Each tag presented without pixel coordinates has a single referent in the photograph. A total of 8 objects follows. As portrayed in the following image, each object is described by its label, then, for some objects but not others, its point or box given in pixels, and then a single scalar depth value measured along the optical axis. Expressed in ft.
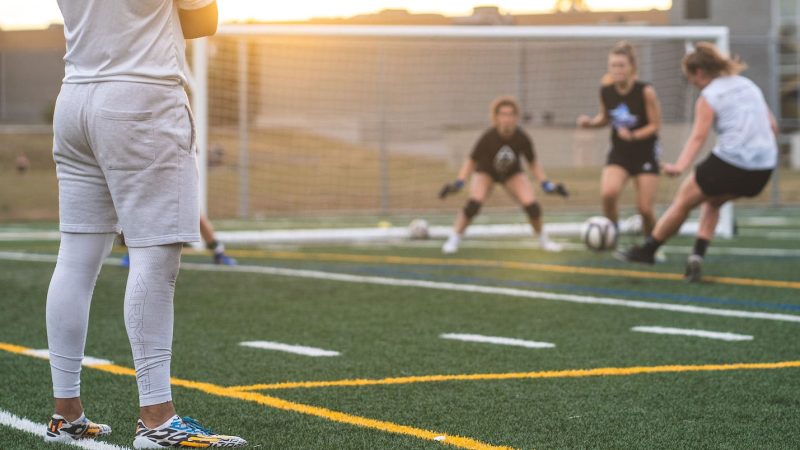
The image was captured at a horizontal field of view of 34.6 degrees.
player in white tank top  31.27
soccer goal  63.77
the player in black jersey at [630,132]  39.52
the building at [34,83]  162.09
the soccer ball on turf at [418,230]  51.13
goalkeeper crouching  45.73
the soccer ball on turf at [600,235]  39.29
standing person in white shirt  13.30
